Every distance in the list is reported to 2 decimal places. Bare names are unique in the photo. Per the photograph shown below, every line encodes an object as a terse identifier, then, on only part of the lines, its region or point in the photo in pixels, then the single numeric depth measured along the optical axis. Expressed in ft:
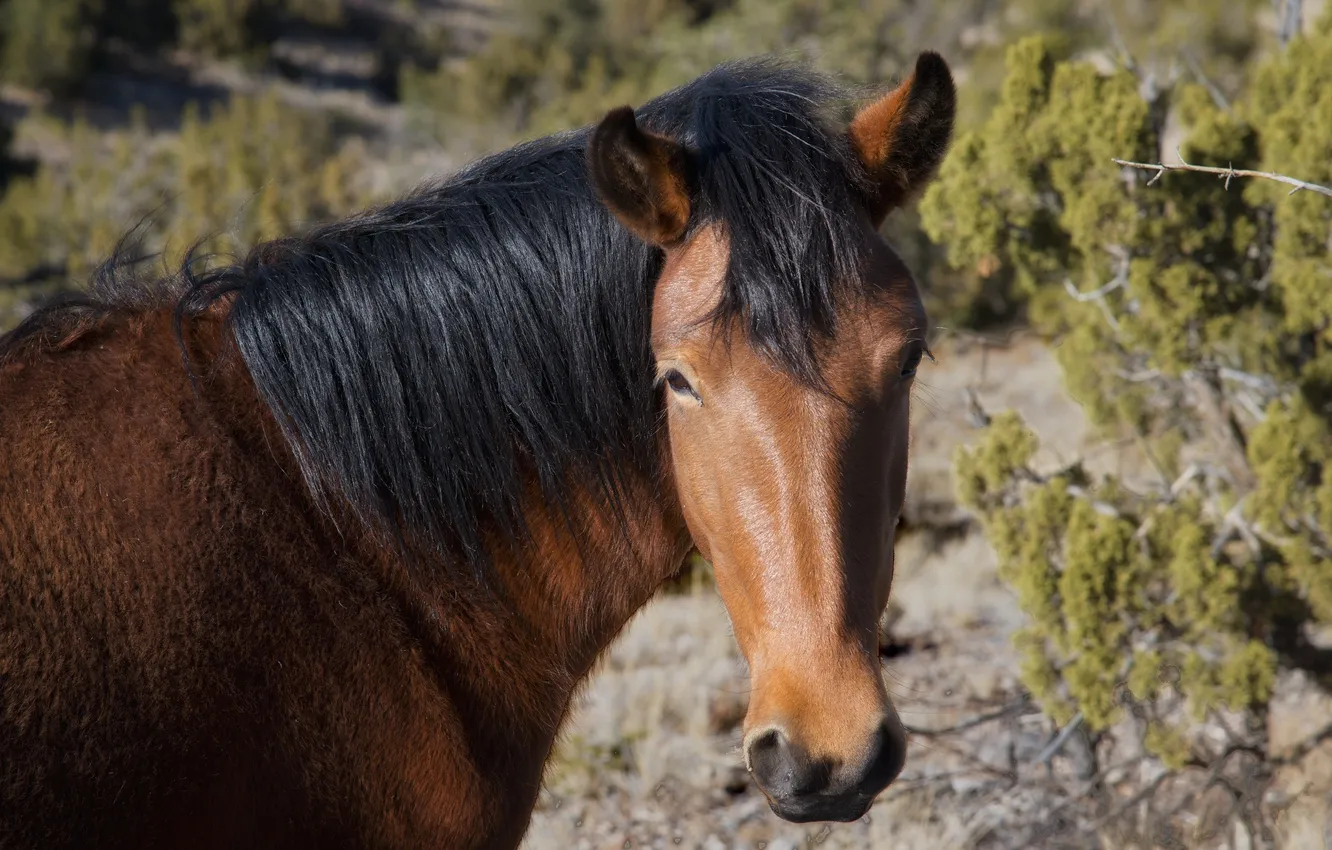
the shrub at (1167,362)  11.84
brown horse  9.22
